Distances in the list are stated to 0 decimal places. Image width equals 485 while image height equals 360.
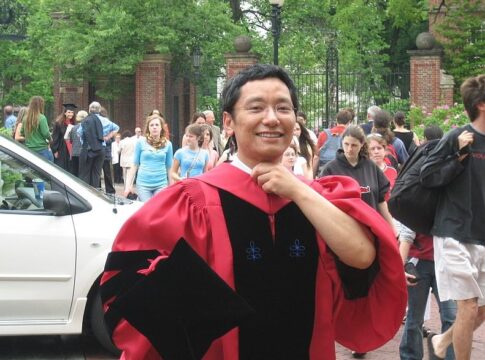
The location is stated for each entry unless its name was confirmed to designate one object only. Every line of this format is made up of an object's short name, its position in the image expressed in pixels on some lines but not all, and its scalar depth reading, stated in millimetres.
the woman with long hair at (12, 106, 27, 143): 15977
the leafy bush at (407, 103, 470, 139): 17719
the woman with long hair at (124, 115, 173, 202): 11508
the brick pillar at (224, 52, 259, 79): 28422
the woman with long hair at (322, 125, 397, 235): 7664
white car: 7301
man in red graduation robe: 2906
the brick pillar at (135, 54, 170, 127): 31094
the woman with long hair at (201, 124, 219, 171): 11954
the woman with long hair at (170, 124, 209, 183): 11398
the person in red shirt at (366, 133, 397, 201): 8758
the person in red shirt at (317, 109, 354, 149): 12852
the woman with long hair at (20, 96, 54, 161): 15539
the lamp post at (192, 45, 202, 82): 30814
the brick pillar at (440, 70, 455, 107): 26906
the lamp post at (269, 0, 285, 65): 22031
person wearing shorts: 5867
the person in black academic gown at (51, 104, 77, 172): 18312
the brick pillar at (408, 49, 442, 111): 26891
